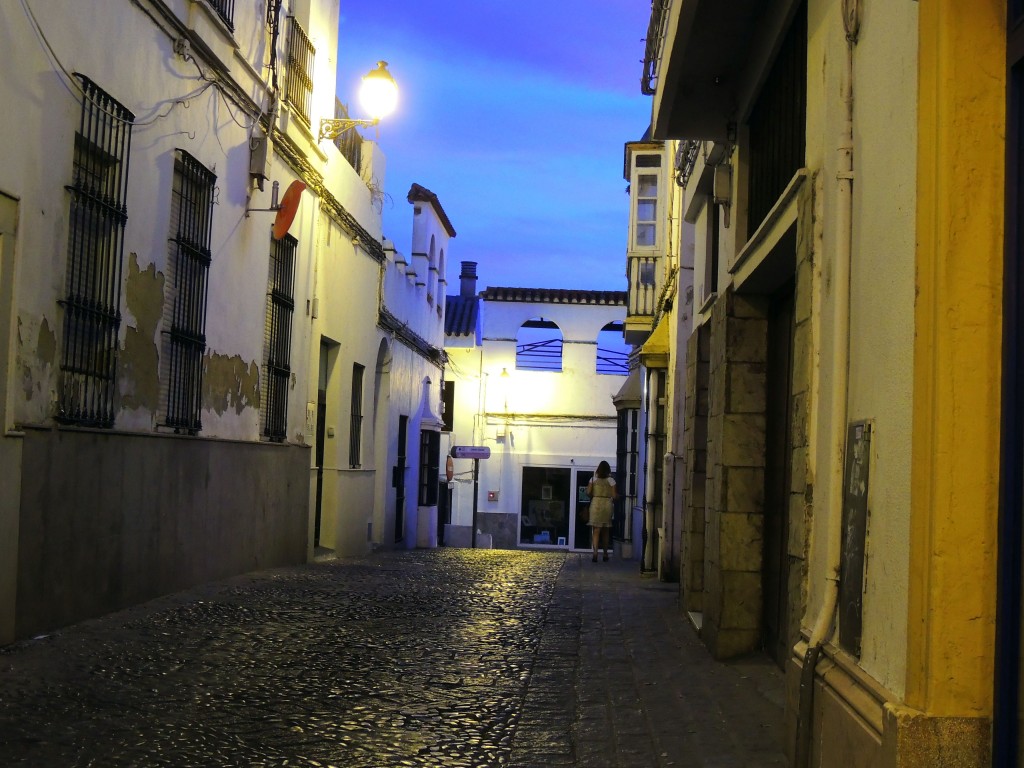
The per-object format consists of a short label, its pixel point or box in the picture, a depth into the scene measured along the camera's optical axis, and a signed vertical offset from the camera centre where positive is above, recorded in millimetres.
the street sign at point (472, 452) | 23188 +244
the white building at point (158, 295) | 7070 +1274
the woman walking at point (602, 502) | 19438 -539
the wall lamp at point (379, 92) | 14438 +4503
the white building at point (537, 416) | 35312 +1513
